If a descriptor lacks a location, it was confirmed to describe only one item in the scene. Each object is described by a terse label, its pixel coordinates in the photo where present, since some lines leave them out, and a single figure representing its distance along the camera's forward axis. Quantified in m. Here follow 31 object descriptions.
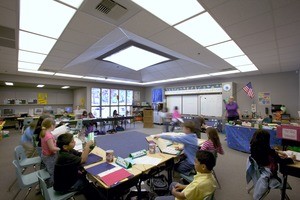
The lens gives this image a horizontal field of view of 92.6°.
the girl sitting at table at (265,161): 1.86
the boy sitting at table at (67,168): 1.63
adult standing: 5.10
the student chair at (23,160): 2.44
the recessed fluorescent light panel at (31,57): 3.74
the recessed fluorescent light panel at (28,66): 4.73
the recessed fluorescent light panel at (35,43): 2.81
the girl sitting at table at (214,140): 2.31
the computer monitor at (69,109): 9.15
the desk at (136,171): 1.51
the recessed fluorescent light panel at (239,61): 4.05
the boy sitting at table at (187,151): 2.15
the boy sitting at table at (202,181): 1.26
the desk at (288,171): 1.85
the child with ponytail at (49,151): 2.21
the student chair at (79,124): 5.14
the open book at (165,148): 2.27
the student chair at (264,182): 1.85
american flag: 5.90
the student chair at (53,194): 1.49
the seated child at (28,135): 3.39
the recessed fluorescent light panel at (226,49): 3.13
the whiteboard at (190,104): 8.16
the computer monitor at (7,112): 7.45
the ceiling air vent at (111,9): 1.87
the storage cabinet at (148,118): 8.62
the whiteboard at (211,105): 7.16
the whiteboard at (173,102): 8.89
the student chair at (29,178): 1.82
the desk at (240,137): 4.09
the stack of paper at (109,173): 1.48
